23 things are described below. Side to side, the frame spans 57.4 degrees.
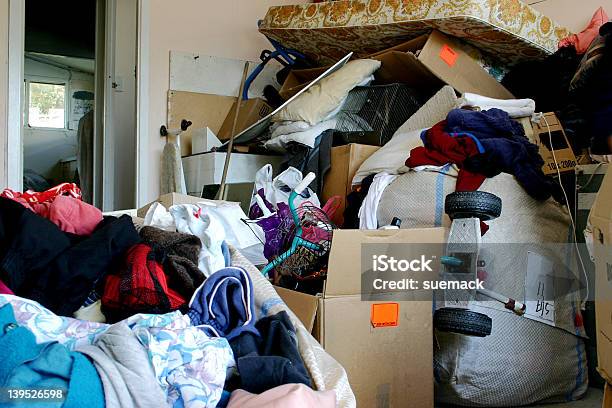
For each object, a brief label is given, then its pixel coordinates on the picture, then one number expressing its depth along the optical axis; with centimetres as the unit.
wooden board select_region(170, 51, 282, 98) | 358
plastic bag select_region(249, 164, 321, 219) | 248
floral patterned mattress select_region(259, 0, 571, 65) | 257
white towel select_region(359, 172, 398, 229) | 212
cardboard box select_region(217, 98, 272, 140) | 350
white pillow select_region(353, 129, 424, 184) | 226
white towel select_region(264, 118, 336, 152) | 288
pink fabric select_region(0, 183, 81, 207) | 162
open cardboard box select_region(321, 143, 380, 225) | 264
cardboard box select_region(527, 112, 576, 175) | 221
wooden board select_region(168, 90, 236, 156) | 357
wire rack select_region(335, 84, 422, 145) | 290
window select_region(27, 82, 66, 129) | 591
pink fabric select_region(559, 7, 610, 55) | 268
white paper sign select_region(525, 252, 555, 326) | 188
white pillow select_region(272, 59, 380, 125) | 289
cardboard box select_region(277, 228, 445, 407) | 156
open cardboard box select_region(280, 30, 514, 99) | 270
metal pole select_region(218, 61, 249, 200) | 293
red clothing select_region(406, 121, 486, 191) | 196
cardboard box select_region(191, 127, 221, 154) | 331
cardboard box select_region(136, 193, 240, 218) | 214
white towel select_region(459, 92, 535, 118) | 233
